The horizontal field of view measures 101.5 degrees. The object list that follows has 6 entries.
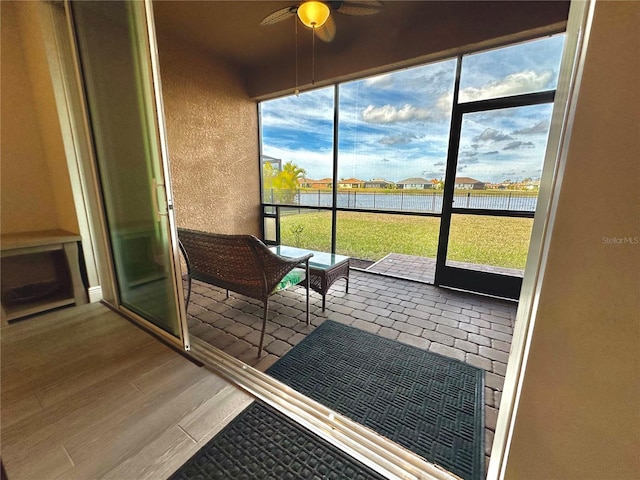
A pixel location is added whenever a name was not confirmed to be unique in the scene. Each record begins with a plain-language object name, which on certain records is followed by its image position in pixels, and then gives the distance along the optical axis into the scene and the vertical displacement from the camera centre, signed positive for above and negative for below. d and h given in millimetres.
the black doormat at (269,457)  1062 -1142
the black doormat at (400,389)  1239 -1176
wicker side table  2410 -751
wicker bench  1777 -566
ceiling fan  1986 +1381
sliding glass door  1569 +220
